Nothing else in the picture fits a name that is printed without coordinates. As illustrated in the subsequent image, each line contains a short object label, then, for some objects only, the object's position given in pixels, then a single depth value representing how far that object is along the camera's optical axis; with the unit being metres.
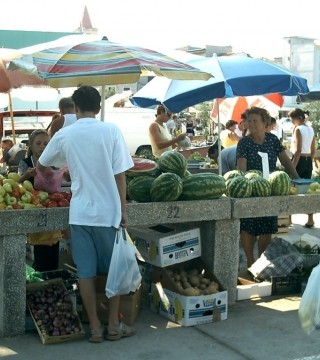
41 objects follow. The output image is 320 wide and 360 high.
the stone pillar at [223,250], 6.11
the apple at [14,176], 6.05
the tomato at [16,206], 5.36
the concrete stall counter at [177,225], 5.23
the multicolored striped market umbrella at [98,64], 5.93
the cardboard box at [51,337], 5.13
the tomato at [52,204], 5.48
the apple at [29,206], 5.40
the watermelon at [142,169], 6.10
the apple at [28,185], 5.77
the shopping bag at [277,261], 6.62
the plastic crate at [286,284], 6.59
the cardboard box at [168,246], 5.89
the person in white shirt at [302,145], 10.88
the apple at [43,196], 5.58
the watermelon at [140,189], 5.82
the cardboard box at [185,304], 5.64
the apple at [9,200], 5.41
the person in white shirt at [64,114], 8.16
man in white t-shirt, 5.02
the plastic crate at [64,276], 6.02
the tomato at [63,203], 5.53
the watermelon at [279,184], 6.46
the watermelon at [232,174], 6.59
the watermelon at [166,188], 5.76
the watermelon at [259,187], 6.33
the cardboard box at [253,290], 6.43
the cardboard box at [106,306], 5.57
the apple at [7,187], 5.54
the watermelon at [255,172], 6.74
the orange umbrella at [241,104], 12.05
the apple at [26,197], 5.49
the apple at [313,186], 6.86
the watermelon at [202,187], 5.96
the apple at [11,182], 5.69
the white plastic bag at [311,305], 3.84
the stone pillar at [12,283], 5.21
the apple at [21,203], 5.40
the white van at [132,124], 22.06
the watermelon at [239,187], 6.23
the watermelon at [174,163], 6.11
